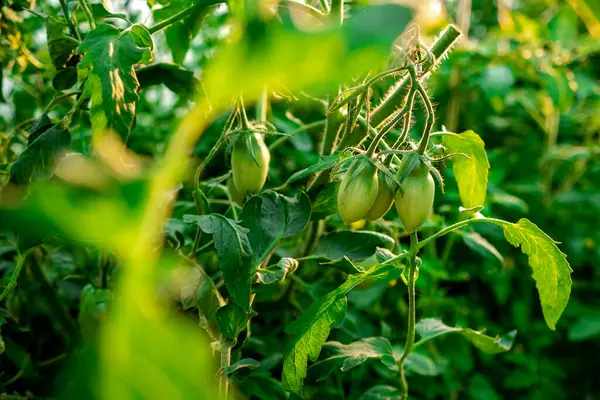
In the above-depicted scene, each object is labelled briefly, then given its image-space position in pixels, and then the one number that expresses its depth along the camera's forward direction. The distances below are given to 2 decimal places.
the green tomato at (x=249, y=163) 0.65
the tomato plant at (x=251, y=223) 0.16
